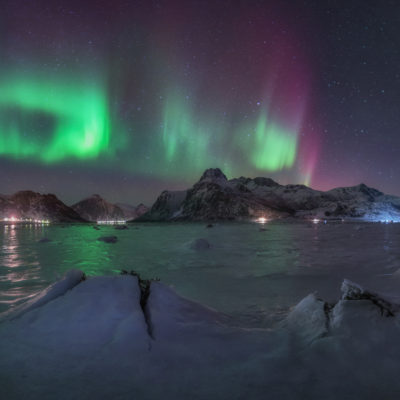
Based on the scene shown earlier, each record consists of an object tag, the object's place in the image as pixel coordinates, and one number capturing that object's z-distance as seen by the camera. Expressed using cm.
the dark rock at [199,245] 2439
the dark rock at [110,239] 3522
